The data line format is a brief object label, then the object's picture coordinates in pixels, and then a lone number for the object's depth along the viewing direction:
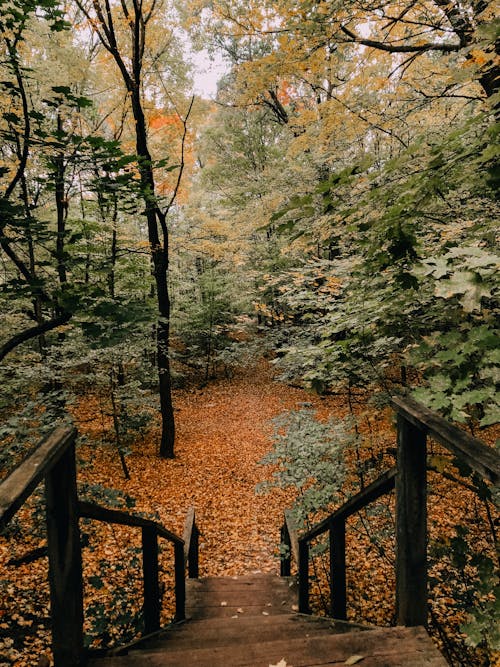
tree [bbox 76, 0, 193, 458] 7.75
